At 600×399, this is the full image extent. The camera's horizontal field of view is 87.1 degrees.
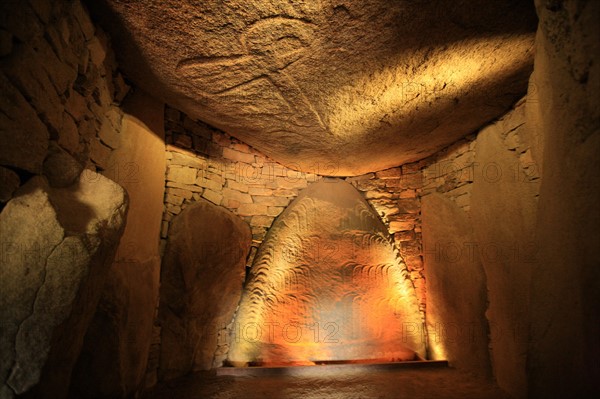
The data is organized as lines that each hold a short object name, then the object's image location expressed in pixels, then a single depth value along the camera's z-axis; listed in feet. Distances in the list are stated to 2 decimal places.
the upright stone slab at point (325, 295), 12.00
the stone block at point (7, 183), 4.30
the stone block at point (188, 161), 10.67
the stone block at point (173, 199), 10.35
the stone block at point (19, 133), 4.23
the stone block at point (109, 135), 7.45
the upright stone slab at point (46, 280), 4.18
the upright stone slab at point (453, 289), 10.53
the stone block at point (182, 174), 10.53
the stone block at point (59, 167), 5.22
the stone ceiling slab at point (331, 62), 6.43
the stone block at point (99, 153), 7.02
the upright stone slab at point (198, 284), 9.91
